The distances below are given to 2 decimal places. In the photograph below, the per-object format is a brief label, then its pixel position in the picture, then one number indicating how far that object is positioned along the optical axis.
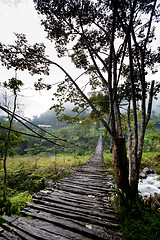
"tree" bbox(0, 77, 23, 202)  4.06
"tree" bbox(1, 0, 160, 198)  2.10
